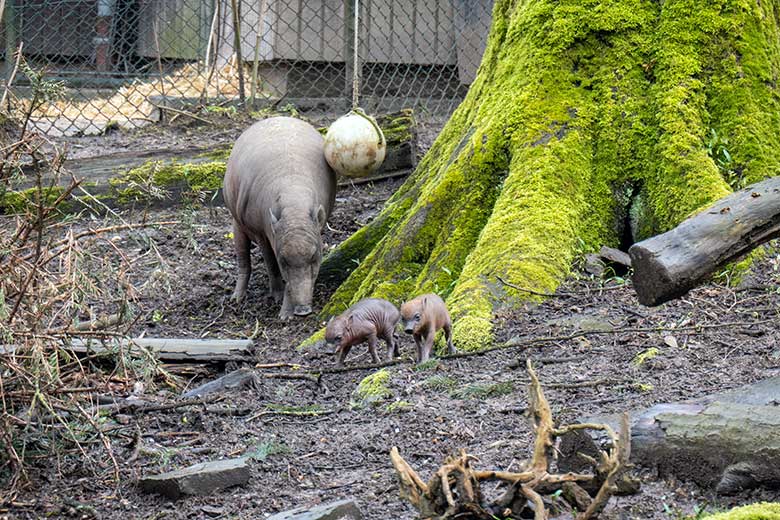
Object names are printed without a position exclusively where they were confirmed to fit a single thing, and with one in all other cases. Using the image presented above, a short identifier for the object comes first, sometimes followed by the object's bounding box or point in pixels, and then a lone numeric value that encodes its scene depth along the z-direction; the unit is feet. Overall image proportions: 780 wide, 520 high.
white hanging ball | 62.18
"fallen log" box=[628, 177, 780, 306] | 25.58
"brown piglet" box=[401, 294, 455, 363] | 40.57
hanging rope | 66.16
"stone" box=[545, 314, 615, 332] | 40.57
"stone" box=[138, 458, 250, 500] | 31.07
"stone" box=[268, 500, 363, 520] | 26.18
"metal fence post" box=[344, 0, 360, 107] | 87.66
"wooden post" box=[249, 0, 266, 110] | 85.35
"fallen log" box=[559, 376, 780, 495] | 24.66
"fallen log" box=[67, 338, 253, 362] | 45.34
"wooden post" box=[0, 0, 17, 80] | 80.12
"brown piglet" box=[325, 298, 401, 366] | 43.98
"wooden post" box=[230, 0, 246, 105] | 82.89
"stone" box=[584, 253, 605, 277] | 45.11
